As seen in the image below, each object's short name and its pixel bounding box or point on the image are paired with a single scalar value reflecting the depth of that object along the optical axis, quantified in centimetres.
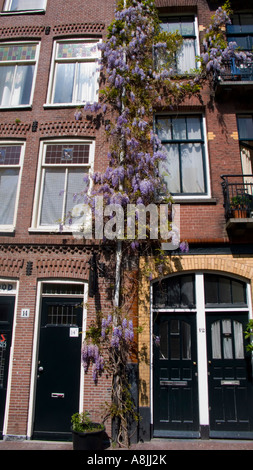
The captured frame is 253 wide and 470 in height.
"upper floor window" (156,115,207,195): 823
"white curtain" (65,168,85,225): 827
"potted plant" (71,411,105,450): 595
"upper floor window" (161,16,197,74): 925
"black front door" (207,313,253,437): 674
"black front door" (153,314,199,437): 680
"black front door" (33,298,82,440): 693
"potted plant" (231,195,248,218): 734
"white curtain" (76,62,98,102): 920
